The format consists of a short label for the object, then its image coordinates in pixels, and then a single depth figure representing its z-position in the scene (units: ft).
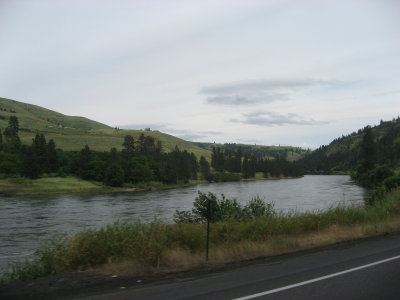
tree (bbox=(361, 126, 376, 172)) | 309.01
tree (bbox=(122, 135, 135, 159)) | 441.72
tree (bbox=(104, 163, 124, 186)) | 311.88
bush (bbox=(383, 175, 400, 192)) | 180.78
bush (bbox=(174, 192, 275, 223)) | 64.39
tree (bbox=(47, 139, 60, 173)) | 359.15
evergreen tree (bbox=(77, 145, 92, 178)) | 342.85
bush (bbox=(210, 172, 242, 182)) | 469.98
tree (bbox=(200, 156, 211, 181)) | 470.51
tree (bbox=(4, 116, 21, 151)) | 415.99
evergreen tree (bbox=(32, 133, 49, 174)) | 337.31
